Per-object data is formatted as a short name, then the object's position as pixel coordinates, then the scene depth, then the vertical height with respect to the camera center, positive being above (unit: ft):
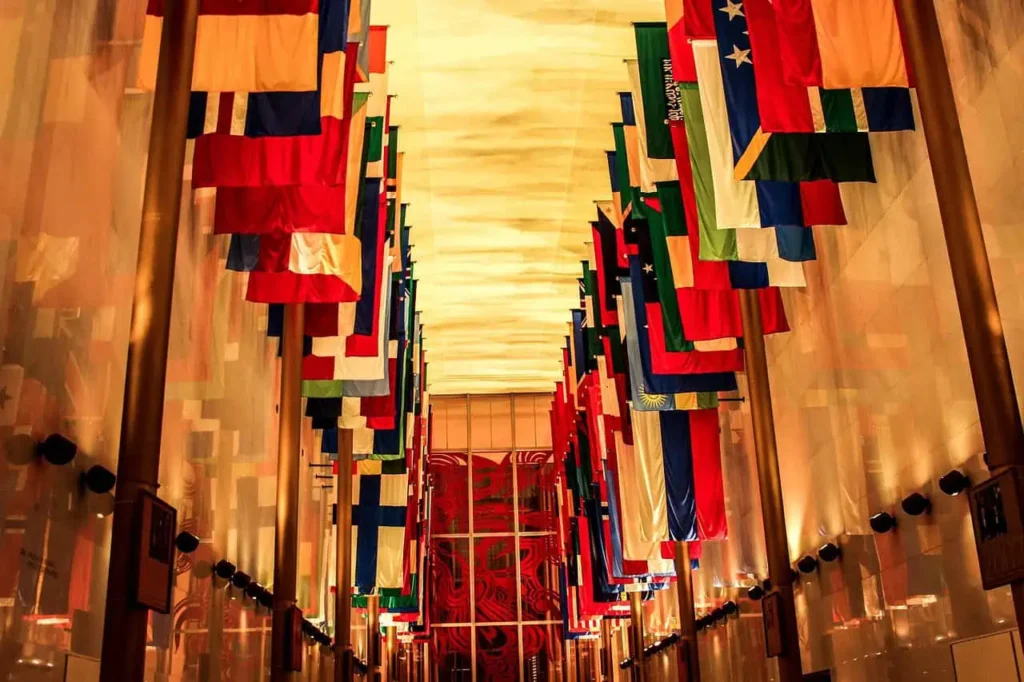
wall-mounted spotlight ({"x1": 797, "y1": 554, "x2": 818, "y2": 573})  59.21 +9.42
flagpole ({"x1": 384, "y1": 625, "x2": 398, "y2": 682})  131.85 +12.82
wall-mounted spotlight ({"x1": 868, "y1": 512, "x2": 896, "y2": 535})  48.19 +9.23
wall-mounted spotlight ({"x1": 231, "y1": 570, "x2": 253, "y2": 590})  55.72 +9.12
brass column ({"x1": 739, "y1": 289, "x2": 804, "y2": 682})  47.80 +11.93
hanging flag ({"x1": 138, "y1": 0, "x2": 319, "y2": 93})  32.94 +20.43
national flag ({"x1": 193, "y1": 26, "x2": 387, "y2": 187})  37.14 +19.40
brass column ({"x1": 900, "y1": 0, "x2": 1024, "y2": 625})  26.35 +11.95
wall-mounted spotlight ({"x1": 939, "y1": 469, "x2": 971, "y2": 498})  40.63 +9.06
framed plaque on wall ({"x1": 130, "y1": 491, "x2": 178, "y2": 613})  25.07 +4.87
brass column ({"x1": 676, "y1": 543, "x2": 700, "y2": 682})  73.82 +8.86
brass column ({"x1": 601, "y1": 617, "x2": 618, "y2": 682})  143.79 +13.11
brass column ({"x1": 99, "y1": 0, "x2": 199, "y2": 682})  24.79 +10.24
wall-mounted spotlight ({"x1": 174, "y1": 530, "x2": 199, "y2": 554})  46.16 +9.04
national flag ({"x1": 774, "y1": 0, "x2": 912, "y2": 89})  33.37 +19.85
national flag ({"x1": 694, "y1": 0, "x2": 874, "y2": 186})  39.42 +21.01
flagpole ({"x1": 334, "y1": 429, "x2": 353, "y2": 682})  69.82 +12.22
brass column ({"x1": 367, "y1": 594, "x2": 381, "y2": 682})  100.01 +11.88
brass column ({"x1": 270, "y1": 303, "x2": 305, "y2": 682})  48.24 +12.51
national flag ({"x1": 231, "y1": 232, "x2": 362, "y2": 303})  44.24 +19.59
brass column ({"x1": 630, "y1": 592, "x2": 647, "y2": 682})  106.22 +11.54
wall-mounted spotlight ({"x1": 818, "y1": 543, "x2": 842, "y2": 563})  55.77 +9.39
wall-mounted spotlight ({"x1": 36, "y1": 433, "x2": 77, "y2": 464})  31.22 +8.74
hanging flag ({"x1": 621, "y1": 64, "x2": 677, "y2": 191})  53.83 +27.13
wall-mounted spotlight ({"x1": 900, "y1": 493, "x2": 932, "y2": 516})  44.68 +9.17
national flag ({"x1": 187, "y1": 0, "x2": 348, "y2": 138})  34.86 +20.54
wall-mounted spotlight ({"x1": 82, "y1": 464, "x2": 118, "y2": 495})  34.65 +8.78
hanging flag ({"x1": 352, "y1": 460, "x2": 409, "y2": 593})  83.05 +17.48
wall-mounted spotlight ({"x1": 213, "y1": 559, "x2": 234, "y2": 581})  52.49 +9.10
